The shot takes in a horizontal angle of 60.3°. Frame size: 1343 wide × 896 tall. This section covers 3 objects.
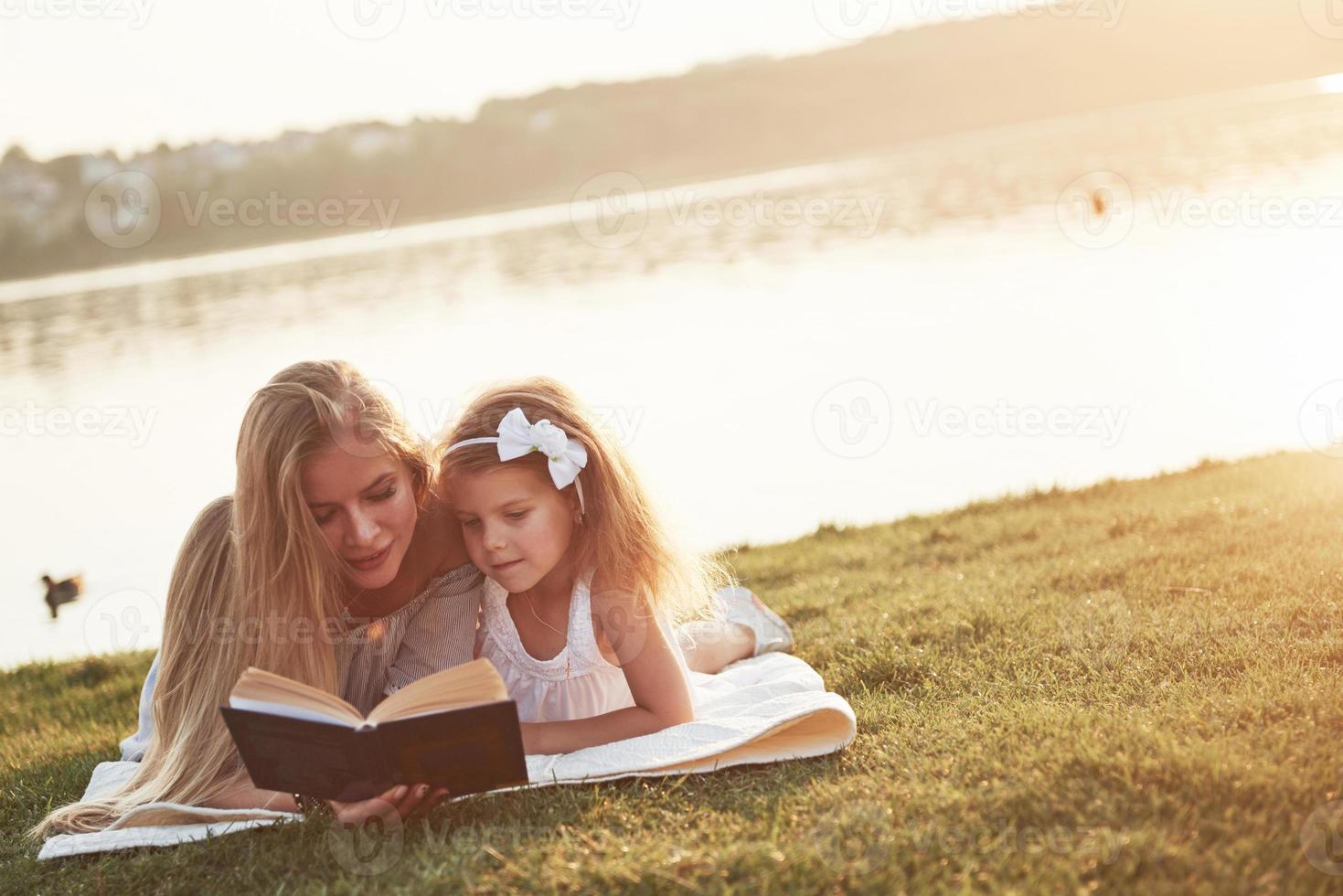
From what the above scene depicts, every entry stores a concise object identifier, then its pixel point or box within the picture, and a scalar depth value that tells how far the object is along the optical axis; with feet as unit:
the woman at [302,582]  11.36
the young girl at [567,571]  11.61
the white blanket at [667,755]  10.71
